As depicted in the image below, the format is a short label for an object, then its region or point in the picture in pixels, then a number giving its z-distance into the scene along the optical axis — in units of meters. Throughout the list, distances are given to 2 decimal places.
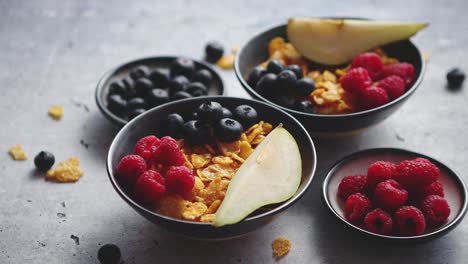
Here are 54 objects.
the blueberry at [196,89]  0.63
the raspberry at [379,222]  0.49
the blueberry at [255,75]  0.61
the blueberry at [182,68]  0.66
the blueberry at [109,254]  0.50
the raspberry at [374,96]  0.57
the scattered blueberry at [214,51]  0.72
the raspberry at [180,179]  0.49
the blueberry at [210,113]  0.53
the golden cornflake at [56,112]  0.64
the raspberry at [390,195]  0.49
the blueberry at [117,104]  0.62
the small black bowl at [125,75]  0.61
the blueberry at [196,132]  0.53
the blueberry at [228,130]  0.52
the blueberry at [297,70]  0.60
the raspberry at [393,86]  0.58
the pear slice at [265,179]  0.47
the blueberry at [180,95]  0.62
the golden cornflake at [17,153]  0.60
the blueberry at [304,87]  0.58
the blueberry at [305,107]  0.57
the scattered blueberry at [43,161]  0.58
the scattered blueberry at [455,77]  0.67
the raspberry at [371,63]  0.60
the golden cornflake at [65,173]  0.57
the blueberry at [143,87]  0.64
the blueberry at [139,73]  0.66
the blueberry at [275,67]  0.60
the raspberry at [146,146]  0.51
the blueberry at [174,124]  0.54
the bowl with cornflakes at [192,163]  0.48
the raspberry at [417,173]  0.50
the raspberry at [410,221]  0.49
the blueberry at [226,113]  0.54
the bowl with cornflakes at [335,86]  0.57
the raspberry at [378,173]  0.51
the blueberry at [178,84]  0.64
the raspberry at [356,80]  0.58
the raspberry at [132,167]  0.50
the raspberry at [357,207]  0.50
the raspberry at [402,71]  0.60
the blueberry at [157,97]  0.63
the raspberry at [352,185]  0.52
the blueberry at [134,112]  0.61
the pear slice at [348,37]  0.63
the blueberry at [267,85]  0.59
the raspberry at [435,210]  0.50
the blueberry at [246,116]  0.54
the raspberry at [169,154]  0.50
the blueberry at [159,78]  0.65
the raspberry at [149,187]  0.48
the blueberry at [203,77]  0.65
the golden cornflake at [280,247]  0.51
